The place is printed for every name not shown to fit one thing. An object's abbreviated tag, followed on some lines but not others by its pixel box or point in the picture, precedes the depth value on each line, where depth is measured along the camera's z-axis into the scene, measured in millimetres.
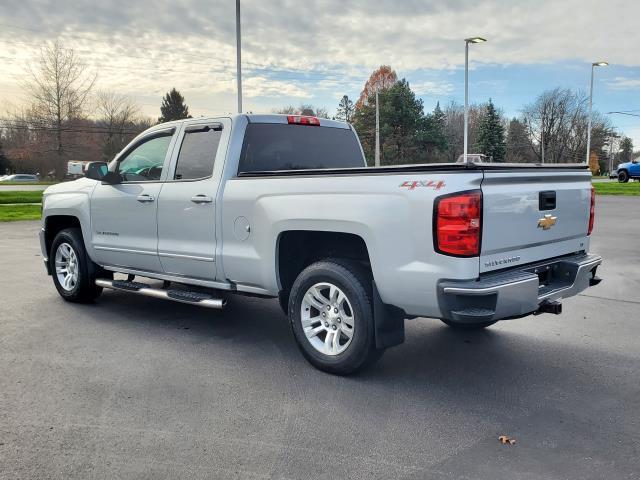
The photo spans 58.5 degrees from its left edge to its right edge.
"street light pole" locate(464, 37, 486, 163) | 27341
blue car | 39603
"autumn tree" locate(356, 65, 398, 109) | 76812
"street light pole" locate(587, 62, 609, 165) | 34503
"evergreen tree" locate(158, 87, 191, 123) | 84938
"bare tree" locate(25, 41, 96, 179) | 38812
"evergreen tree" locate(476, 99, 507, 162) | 69312
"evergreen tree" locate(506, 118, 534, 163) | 86938
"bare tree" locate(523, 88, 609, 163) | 81062
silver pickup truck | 3746
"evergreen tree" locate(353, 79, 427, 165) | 61219
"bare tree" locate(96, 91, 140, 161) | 51844
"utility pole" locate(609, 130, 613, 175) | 97000
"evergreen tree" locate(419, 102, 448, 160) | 62625
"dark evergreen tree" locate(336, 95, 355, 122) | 92188
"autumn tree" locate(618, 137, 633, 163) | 120062
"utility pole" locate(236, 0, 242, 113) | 18609
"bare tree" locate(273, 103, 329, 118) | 77844
